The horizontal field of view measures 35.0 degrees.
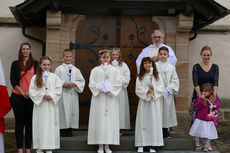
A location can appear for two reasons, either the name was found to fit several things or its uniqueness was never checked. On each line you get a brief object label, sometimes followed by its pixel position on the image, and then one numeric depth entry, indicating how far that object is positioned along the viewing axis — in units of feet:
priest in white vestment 24.40
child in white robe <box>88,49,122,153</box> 21.18
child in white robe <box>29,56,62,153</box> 20.25
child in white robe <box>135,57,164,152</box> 21.31
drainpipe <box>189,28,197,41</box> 30.98
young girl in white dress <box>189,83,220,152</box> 21.59
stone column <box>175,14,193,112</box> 28.27
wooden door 28.17
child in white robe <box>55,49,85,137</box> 23.82
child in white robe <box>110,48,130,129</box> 23.98
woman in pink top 20.66
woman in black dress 22.38
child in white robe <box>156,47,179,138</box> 22.80
